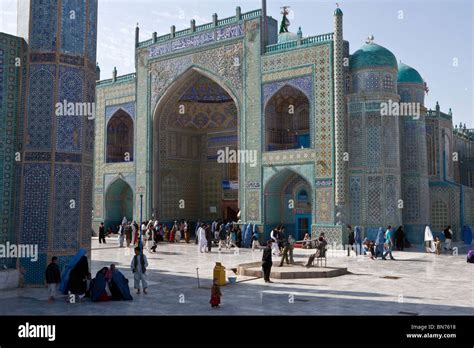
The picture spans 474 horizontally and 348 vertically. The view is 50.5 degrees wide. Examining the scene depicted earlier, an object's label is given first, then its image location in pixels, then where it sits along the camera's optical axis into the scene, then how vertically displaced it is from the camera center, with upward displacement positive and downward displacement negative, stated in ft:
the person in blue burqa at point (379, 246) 60.29 -4.19
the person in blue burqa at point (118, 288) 33.68 -5.17
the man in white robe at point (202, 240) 69.97 -4.11
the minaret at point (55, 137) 39.24 +5.92
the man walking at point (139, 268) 35.86 -4.07
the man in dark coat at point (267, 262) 41.22 -4.18
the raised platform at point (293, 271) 43.98 -5.37
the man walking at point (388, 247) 59.26 -4.27
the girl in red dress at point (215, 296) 30.91 -5.23
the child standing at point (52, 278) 33.76 -4.49
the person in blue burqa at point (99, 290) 33.27 -5.22
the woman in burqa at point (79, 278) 33.55 -4.49
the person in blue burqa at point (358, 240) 66.16 -3.92
